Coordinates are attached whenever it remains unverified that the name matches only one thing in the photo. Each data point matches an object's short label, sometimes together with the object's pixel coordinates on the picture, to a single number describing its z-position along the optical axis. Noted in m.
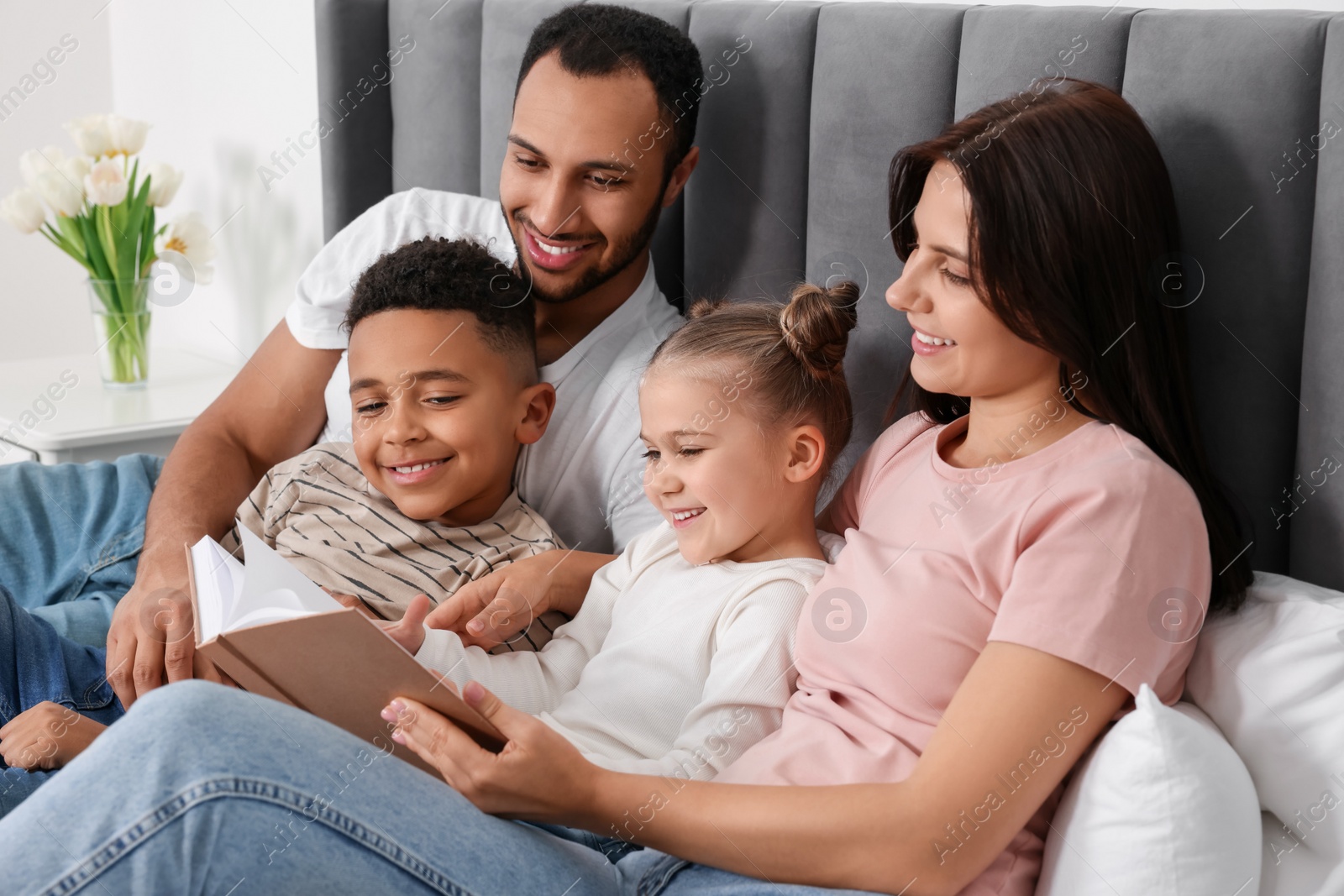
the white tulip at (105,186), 2.39
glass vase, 2.53
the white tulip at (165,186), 2.49
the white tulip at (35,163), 2.40
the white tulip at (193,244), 2.55
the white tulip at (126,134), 2.45
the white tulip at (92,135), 2.45
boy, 1.43
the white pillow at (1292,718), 0.95
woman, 0.89
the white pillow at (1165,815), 0.92
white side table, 2.26
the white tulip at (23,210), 2.42
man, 1.57
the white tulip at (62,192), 2.38
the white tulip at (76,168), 2.44
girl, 1.18
